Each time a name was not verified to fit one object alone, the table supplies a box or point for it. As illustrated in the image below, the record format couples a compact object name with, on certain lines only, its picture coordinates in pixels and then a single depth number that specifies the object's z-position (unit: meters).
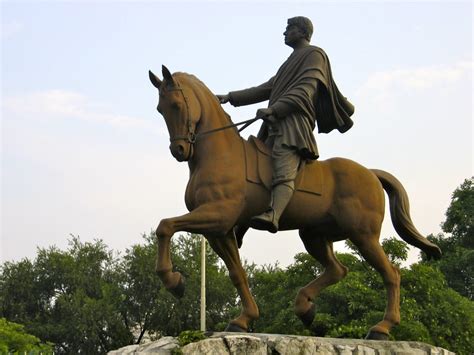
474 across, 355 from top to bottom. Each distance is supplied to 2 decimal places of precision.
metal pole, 26.92
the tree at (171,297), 41.59
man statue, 9.24
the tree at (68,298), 42.66
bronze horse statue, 8.88
